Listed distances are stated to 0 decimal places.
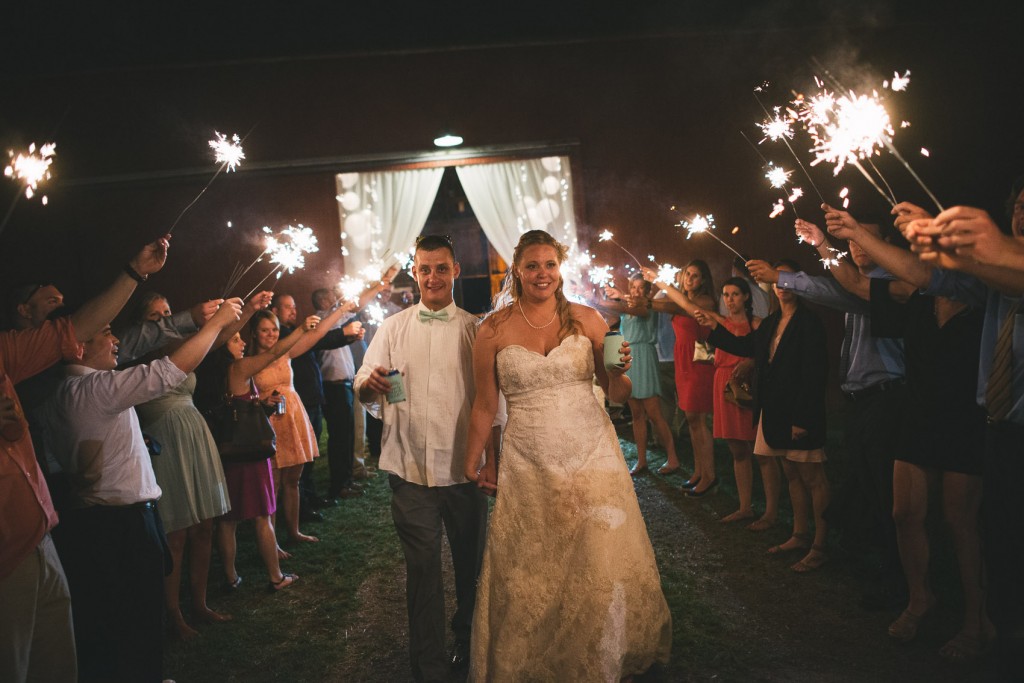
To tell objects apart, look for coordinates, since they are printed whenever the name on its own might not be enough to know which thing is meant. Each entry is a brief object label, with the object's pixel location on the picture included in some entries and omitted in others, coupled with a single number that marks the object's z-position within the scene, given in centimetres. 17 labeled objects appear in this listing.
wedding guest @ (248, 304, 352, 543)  547
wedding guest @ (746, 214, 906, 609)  421
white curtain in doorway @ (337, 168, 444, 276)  1030
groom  350
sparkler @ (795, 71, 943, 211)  288
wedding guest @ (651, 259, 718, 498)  685
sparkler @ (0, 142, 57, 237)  264
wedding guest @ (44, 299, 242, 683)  319
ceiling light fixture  900
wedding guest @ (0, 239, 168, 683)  259
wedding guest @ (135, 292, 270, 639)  436
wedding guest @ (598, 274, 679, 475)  766
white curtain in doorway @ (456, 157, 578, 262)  1034
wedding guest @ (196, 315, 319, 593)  489
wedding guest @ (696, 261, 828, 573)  484
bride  310
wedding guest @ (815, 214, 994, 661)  346
